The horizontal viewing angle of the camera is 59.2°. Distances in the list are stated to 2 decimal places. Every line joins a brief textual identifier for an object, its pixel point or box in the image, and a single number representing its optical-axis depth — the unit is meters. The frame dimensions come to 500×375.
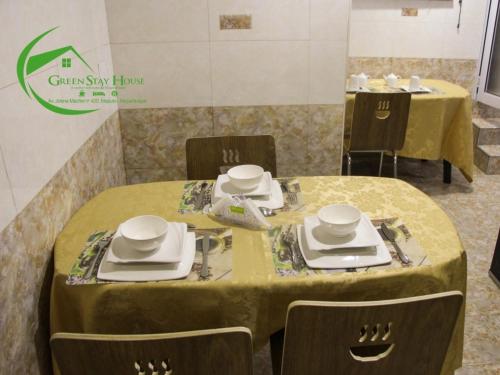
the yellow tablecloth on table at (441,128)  3.08
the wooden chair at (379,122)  2.71
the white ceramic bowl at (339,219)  1.24
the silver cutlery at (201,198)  1.53
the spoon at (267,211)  1.46
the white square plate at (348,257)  1.19
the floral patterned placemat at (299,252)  1.18
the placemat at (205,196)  1.51
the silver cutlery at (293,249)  1.20
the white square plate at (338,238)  1.23
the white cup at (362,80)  3.31
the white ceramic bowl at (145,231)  1.19
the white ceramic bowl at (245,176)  1.56
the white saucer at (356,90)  3.21
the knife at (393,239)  1.21
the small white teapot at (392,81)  3.42
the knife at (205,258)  1.17
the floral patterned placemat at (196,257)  1.17
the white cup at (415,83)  3.27
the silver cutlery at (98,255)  1.19
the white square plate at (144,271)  1.16
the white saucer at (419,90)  3.20
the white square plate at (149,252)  1.18
